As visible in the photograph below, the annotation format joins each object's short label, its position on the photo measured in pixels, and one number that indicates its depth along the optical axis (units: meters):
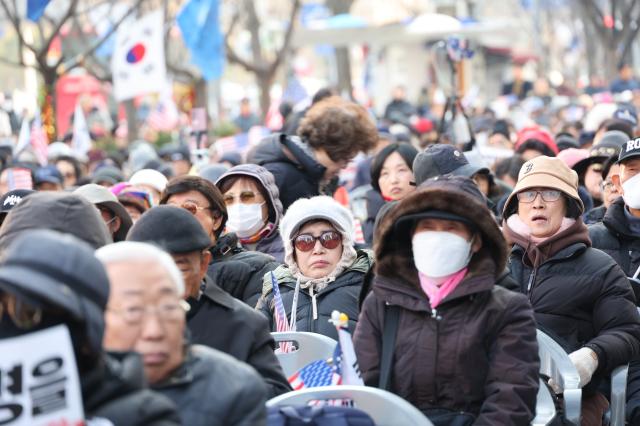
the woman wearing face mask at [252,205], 18.48
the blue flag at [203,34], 42.44
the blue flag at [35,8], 33.56
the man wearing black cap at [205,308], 11.42
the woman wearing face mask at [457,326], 11.52
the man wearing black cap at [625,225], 16.78
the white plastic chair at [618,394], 14.64
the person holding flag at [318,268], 14.91
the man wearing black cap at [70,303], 7.61
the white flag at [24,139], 35.41
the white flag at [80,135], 40.37
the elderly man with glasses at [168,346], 8.55
